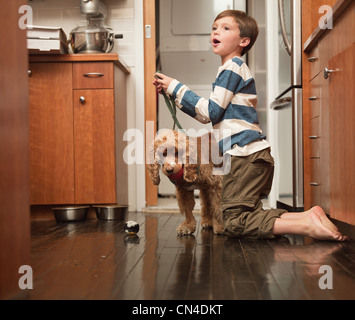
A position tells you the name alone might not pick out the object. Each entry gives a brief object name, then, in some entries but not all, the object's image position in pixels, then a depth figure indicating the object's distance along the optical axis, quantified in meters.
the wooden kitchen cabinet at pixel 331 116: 1.76
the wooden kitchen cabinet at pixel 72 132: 2.86
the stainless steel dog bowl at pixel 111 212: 2.78
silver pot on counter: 3.01
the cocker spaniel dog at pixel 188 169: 1.93
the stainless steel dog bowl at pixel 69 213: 2.73
